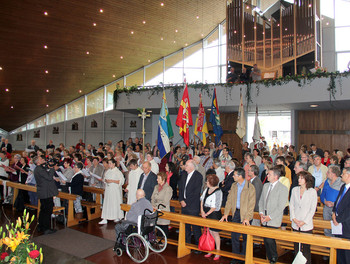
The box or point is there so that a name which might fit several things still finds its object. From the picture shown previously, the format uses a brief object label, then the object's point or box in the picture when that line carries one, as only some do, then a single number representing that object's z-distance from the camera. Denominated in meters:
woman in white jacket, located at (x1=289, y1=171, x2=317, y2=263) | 4.84
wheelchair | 5.56
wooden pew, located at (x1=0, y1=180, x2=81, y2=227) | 7.87
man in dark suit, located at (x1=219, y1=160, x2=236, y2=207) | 6.34
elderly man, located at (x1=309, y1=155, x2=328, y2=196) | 7.36
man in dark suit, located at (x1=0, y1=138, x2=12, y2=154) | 14.57
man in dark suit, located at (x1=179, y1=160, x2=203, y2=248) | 6.09
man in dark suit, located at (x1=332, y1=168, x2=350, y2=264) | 4.68
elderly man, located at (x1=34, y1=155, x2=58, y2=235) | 7.23
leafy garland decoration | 11.65
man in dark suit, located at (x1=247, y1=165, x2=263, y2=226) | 5.88
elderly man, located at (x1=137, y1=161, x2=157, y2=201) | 7.03
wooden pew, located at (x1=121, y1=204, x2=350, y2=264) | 4.36
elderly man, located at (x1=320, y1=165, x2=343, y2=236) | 5.69
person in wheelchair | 5.80
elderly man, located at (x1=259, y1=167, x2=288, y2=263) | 5.07
